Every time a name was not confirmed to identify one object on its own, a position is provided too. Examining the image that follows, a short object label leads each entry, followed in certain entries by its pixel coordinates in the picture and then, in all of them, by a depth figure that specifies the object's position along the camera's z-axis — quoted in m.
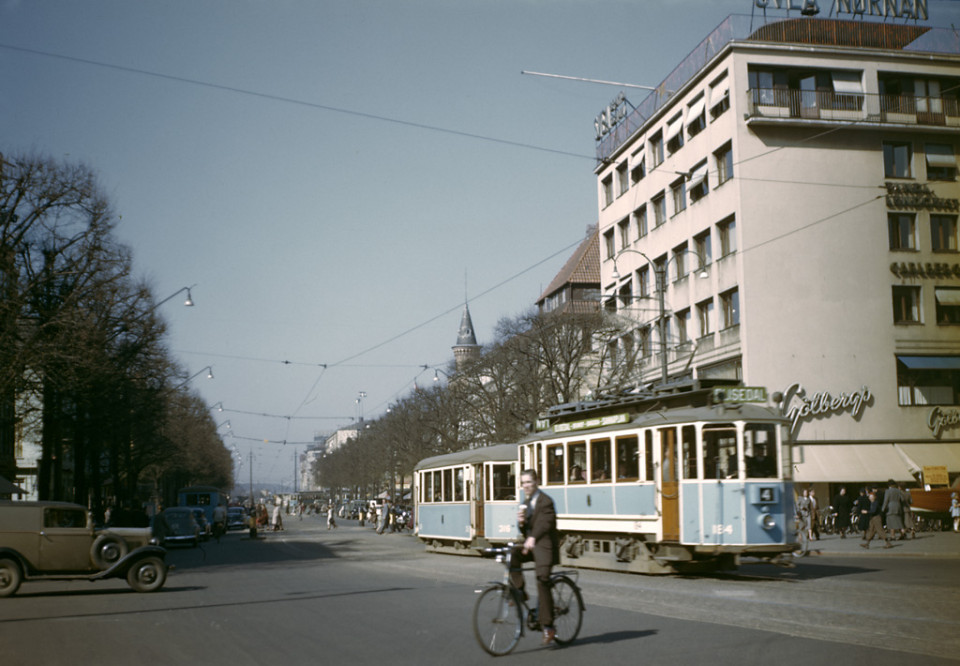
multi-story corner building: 41.16
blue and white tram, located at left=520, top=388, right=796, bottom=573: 18.62
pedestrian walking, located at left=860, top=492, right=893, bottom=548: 28.38
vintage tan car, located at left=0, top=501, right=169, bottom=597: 18.80
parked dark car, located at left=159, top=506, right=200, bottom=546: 45.12
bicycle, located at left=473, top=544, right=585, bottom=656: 9.66
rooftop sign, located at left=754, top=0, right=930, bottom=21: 43.69
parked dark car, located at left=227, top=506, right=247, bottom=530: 83.19
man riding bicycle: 9.97
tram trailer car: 29.08
